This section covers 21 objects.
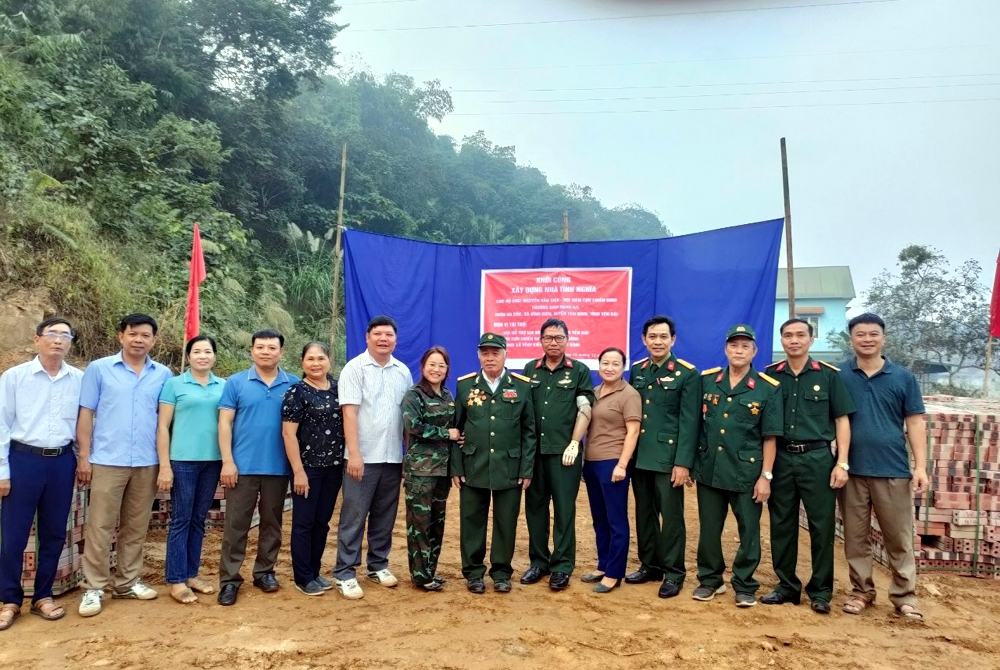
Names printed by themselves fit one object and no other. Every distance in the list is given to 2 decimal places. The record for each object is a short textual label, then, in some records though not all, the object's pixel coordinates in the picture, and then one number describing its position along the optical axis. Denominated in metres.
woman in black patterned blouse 3.19
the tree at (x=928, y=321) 14.34
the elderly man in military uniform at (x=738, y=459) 3.16
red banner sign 5.28
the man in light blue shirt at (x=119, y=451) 3.04
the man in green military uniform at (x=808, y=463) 3.13
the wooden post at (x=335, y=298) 6.41
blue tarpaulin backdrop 4.92
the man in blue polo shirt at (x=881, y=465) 3.12
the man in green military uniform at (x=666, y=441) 3.33
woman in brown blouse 3.40
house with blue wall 26.70
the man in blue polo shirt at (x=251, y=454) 3.17
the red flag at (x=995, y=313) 5.62
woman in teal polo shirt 3.15
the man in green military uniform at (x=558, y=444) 3.43
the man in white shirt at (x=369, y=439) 3.28
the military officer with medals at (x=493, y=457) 3.34
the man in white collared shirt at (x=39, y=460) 2.88
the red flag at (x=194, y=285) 5.19
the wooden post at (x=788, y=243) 6.15
